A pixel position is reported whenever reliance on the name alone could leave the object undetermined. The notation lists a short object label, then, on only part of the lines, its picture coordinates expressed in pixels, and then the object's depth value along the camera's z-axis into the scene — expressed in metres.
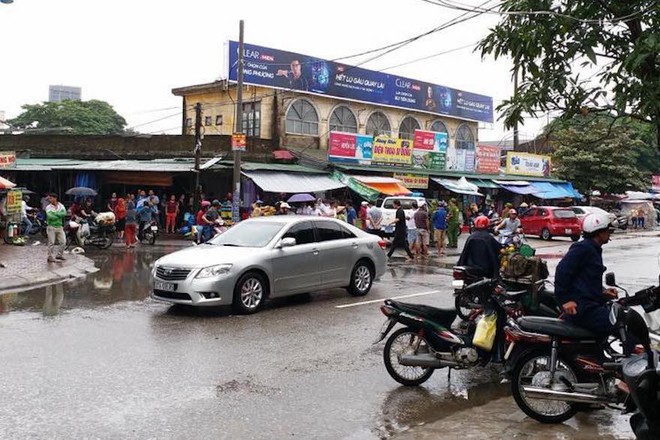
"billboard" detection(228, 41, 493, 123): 28.77
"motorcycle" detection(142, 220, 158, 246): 21.58
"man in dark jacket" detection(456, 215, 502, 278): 8.55
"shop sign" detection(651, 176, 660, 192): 50.94
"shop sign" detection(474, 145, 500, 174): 36.41
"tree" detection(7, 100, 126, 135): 58.16
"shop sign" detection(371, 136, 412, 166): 30.06
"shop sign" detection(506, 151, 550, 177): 38.62
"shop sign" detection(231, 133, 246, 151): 21.92
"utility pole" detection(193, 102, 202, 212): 23.83
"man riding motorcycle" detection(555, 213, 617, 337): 5.57
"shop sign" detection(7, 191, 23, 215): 20.48
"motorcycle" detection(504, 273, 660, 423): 5.47
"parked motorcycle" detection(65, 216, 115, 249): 19.45
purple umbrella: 25.28
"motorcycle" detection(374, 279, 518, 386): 6.55
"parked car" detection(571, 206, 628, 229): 28.69
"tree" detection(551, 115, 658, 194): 41.06
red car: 28.67
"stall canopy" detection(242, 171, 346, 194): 24.75
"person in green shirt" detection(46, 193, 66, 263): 15.22
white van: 24.05
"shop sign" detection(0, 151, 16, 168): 23.70
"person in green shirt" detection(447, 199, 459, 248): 22.89
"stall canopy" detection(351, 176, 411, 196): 27.98
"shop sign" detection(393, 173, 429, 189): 30.98
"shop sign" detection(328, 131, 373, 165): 28.36
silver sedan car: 9.72
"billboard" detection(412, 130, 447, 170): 32.38
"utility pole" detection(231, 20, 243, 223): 22.58
